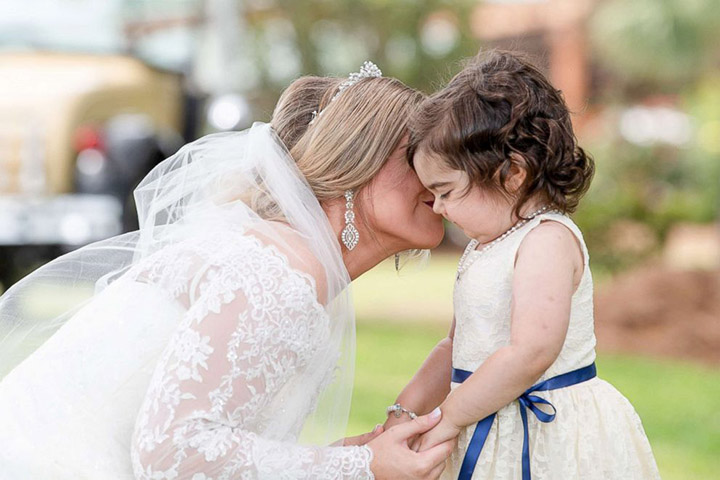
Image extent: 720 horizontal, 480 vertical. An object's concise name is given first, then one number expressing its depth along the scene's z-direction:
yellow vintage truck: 8.66
